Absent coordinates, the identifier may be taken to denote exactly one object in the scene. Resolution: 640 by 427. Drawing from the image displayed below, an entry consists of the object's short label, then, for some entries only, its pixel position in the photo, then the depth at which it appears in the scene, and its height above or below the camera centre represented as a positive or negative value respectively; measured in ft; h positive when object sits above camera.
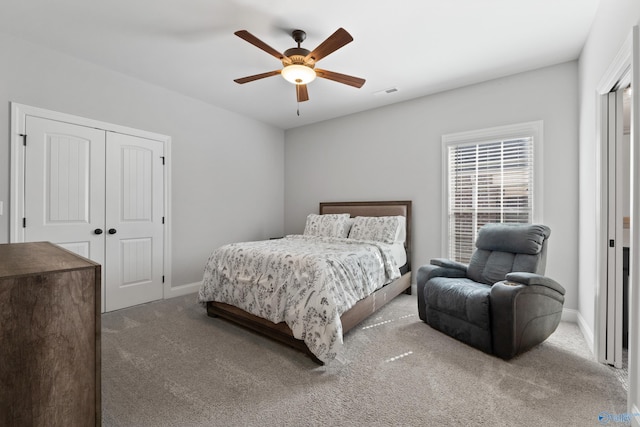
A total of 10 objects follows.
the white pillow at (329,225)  13.61 -0.63
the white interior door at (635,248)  4.90 -0.62
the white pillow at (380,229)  12.37 -0.71
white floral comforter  7.20 -2.06
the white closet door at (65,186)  9.19 +0.94
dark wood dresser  2.95 -1.43
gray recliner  7.22 -2.25
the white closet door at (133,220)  10.94 -0.29
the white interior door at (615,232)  6.98 -0.49
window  10.71 +1.30
